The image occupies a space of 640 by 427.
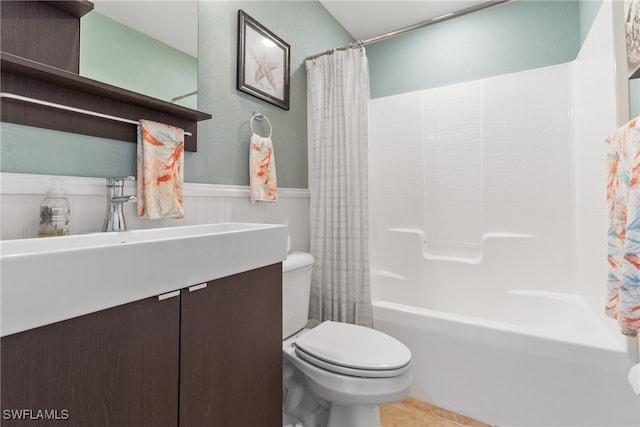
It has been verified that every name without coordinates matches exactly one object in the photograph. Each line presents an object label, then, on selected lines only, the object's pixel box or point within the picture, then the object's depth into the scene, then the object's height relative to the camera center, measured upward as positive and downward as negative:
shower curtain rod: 1.54 +0.99
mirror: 1.00 +0.61
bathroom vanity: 0.51 -0.26
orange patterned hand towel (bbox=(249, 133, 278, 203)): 1.55 +0.22
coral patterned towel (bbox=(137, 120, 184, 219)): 1.08 +0.16
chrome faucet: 0.98 +0.03
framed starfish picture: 1.55 +0.83
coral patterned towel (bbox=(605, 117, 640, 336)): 0.85 -0.05
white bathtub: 1.22 -0.68
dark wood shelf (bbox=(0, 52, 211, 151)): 0.82 +0.36
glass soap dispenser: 0.85 +0.01
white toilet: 1.11 -0.58
